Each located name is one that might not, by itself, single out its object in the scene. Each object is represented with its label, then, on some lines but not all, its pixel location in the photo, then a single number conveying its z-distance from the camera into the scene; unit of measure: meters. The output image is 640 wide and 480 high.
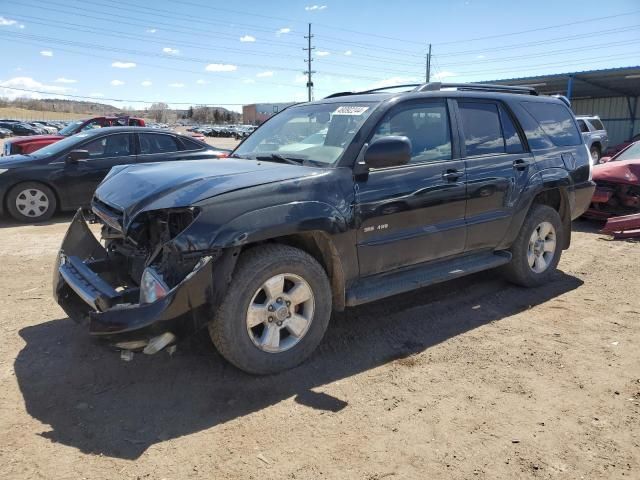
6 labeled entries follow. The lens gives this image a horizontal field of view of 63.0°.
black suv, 3.08
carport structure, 21.77
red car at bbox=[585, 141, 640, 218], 8.12
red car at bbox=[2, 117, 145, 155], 11.33
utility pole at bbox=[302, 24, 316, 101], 63.06
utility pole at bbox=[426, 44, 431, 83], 53.52
